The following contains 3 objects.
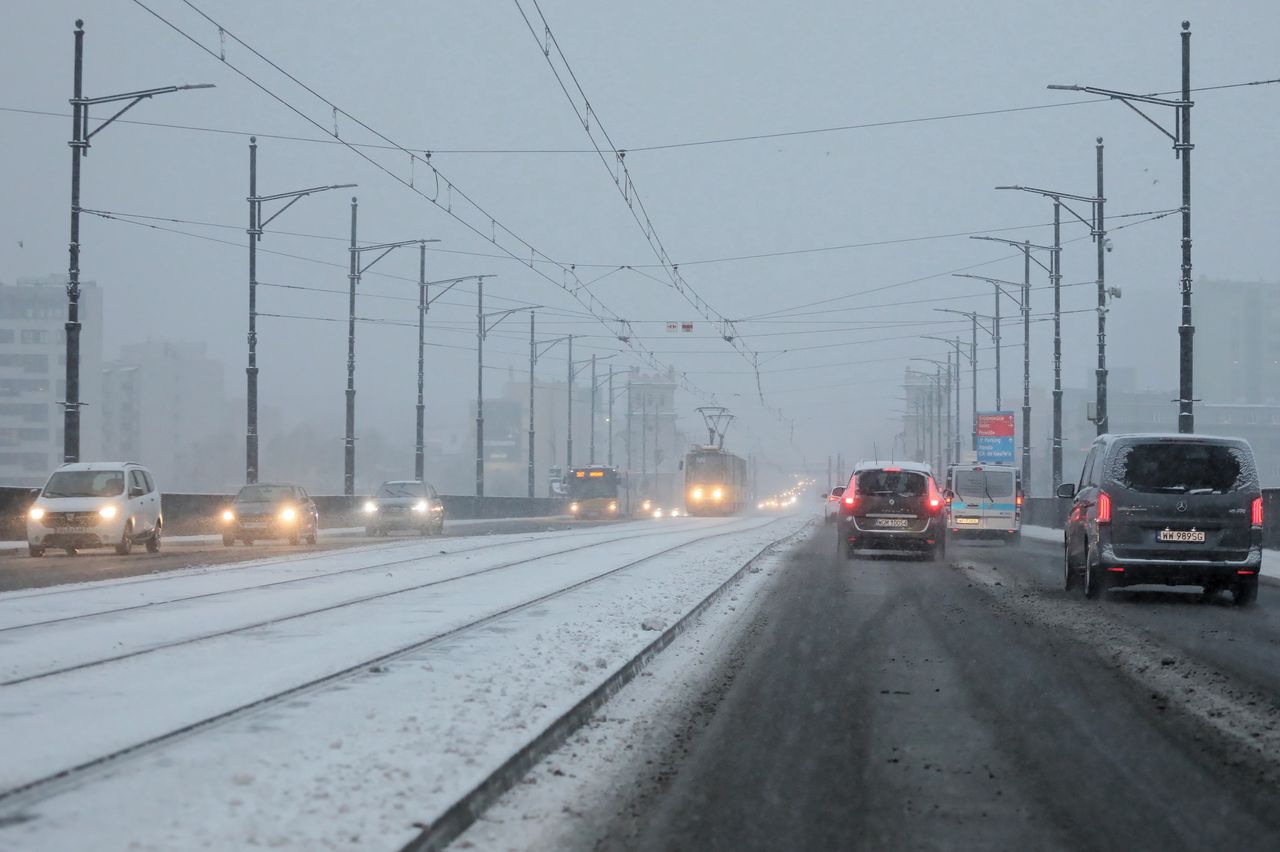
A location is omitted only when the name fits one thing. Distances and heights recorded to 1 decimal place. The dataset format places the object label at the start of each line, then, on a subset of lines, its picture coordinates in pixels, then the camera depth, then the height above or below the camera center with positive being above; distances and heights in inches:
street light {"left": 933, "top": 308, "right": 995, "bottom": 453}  2650.1 +199.6
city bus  3088.1 -61.2
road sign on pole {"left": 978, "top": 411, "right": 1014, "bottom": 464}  2635.3 +49.8
